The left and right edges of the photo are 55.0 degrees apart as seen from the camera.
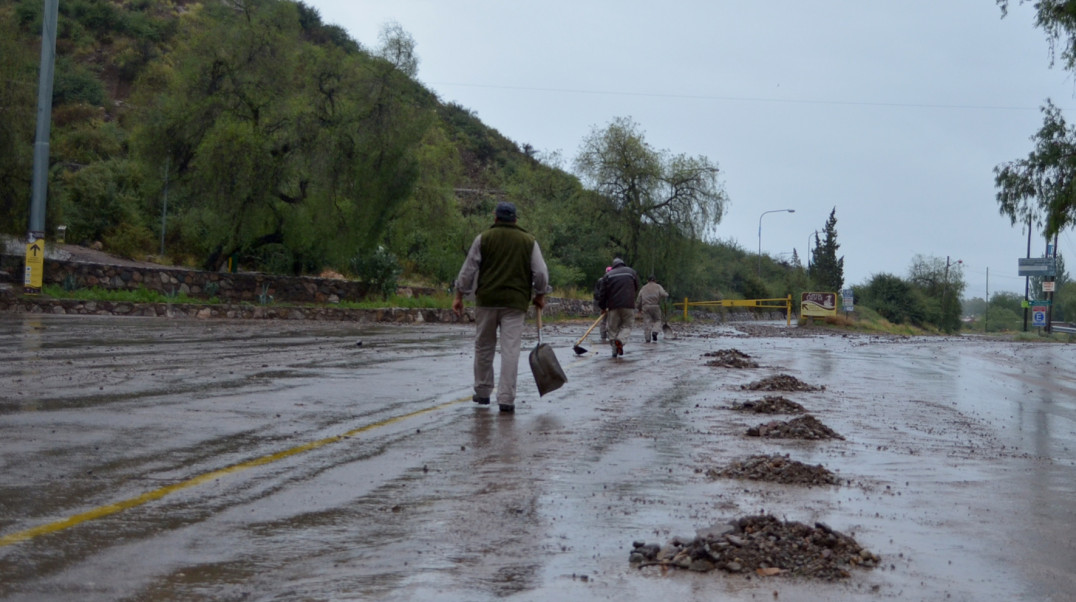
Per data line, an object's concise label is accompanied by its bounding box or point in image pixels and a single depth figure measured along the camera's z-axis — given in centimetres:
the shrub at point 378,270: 3488
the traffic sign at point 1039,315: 7506
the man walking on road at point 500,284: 1005
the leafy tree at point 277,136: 3134
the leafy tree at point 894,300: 8438
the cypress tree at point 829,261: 8588
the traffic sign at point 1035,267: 7156
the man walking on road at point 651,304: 2688
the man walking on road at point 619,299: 2102
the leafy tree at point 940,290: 9006
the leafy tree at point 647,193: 5797
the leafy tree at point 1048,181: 2661
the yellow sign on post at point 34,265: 2505
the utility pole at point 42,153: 2470
